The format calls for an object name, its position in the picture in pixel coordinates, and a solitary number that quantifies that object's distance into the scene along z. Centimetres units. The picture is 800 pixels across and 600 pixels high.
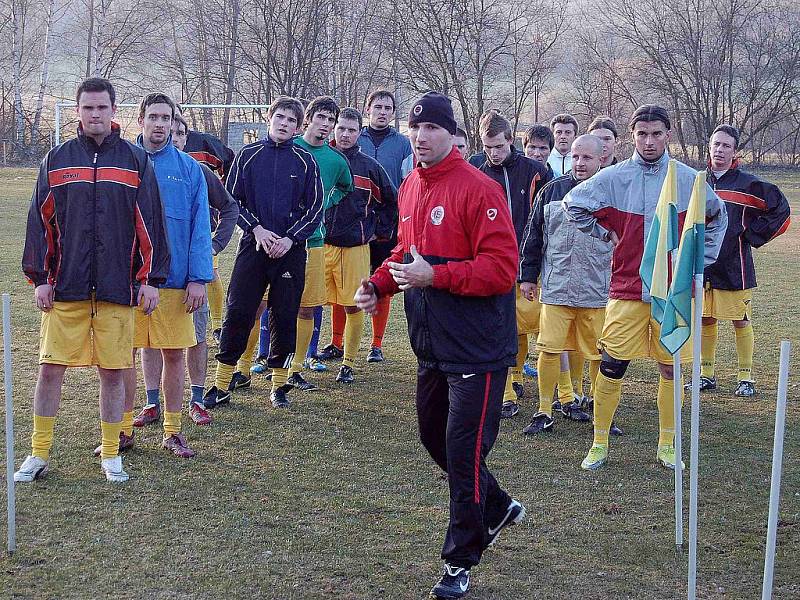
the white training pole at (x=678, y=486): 488
